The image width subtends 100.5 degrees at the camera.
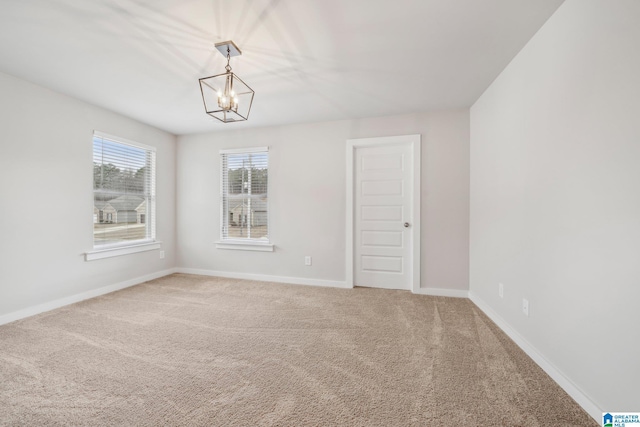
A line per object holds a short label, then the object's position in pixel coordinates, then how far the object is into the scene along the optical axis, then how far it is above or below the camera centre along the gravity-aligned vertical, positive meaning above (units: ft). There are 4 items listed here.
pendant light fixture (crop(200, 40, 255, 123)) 6.56 +4.27
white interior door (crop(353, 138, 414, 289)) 12.39 -0.20
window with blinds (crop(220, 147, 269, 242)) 14.37 +0.90
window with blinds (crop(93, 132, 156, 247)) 11.76 +0.93
